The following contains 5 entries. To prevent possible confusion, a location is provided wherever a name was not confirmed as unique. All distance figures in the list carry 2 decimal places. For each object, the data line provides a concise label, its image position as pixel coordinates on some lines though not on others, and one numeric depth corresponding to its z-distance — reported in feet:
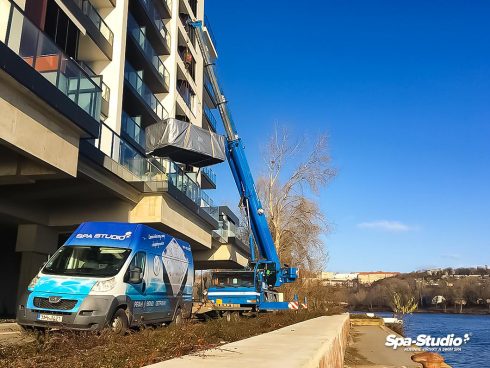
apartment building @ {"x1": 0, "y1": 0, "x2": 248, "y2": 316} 35.94
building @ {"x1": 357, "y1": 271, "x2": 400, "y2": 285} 630.74
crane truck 77.46
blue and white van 32.42
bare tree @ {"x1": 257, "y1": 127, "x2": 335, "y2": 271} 136.36
